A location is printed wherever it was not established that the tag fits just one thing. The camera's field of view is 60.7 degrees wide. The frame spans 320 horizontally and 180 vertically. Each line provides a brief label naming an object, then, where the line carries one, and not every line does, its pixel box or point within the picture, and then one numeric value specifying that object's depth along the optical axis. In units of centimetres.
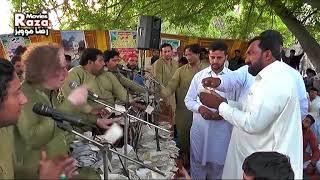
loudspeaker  455
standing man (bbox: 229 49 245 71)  715
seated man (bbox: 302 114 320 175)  348
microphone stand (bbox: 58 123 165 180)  146
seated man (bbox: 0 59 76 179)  129
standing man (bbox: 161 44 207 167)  352
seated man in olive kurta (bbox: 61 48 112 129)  302
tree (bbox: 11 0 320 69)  695
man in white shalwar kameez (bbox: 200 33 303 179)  180
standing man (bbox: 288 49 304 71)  855
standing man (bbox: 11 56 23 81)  302
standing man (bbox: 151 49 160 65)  642
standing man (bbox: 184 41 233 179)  280
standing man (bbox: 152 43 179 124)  461
